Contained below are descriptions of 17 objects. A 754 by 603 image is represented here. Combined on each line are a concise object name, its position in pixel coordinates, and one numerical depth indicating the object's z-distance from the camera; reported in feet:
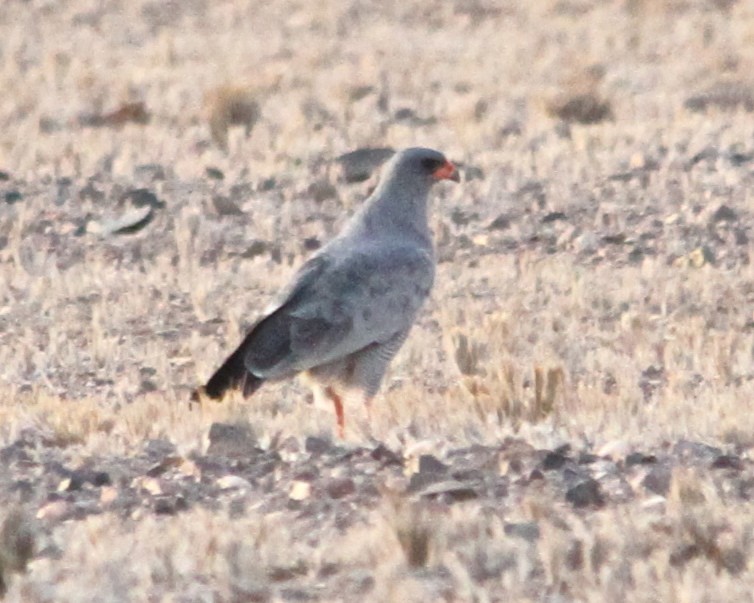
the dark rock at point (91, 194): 101.30
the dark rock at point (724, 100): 127.03
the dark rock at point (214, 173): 106.01
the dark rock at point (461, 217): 95.14
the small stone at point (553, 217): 94.07
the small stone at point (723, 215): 91.56
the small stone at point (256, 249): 90.22
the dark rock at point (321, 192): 101.04
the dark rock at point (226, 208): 97.71
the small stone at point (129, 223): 94.63
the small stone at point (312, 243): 91.36
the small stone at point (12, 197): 100.89
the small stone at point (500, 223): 93.76
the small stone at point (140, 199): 98.78
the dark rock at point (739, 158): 104.06
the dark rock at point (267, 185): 103.24
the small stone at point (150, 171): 106.52
